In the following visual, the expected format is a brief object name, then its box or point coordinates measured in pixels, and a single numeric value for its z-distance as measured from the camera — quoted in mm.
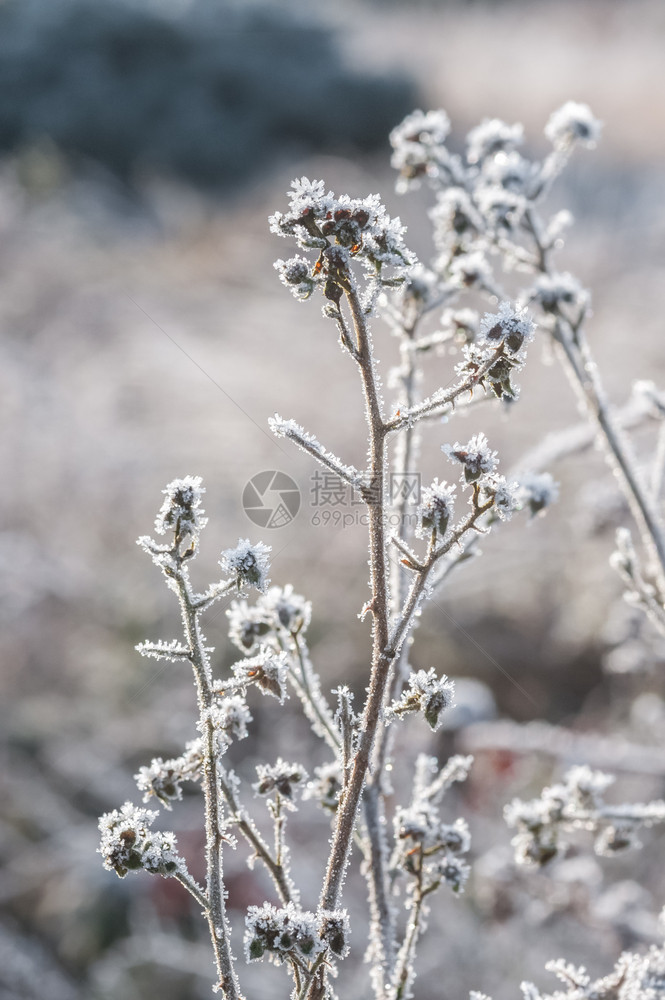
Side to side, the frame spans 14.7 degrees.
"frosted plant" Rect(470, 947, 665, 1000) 899
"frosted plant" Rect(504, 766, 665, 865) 1029
